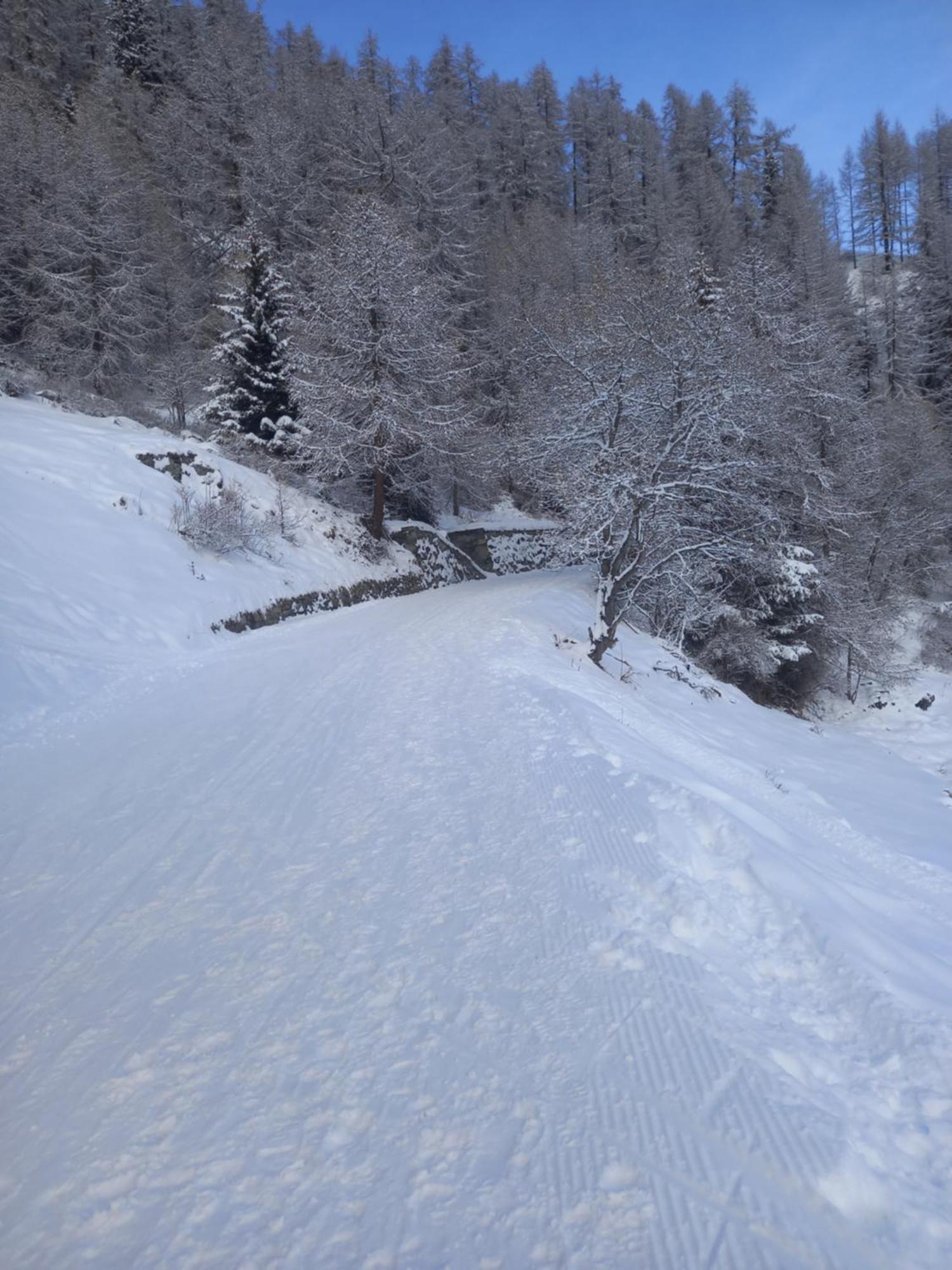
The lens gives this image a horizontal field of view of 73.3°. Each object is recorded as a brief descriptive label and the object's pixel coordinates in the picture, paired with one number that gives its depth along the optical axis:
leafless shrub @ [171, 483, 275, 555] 11.23
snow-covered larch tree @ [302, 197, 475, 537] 17.27
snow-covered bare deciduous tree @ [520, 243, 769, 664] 10.06
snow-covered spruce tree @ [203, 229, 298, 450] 17.95
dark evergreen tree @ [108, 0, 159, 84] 39.97
